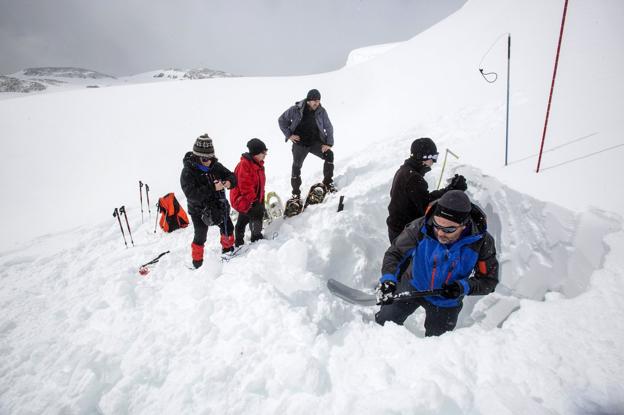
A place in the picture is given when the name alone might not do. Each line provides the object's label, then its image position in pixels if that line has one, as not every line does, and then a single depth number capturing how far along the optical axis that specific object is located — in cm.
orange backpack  650
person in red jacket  457
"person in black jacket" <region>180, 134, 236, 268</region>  414
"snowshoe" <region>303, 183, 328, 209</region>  586
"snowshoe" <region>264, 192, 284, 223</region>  613
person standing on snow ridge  564
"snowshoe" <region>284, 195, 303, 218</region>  577
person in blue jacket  269
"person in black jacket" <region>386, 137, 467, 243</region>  345
